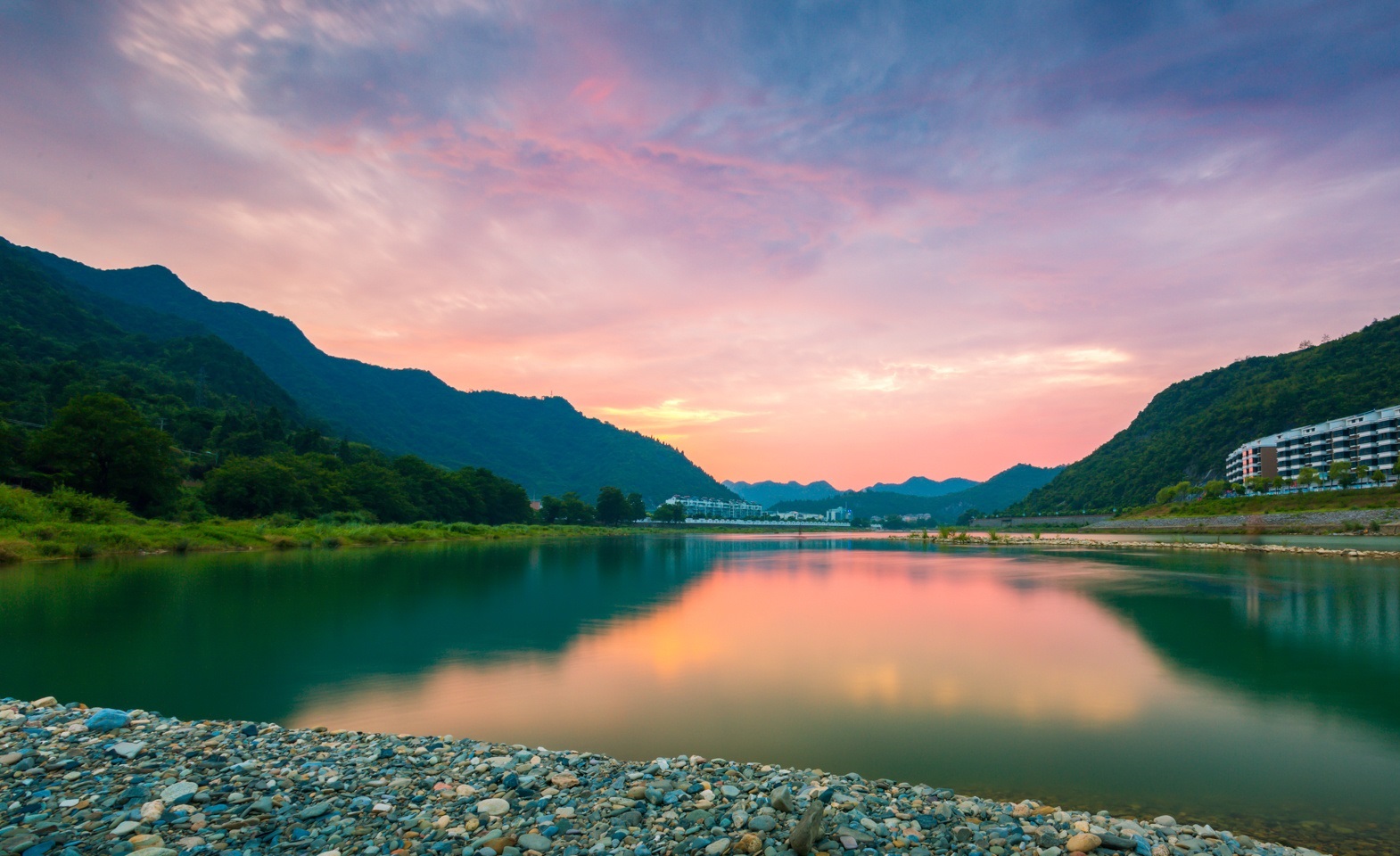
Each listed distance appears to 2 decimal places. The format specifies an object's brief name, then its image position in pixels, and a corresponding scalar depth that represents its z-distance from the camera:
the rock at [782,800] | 4.38
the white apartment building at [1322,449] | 75.81
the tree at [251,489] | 41.56
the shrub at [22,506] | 24.27
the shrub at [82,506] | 26.67
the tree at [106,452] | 31.25
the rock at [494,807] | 4.36
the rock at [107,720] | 5.84
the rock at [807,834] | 3.83
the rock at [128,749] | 5.18
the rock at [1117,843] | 4.05
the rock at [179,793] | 4.34
